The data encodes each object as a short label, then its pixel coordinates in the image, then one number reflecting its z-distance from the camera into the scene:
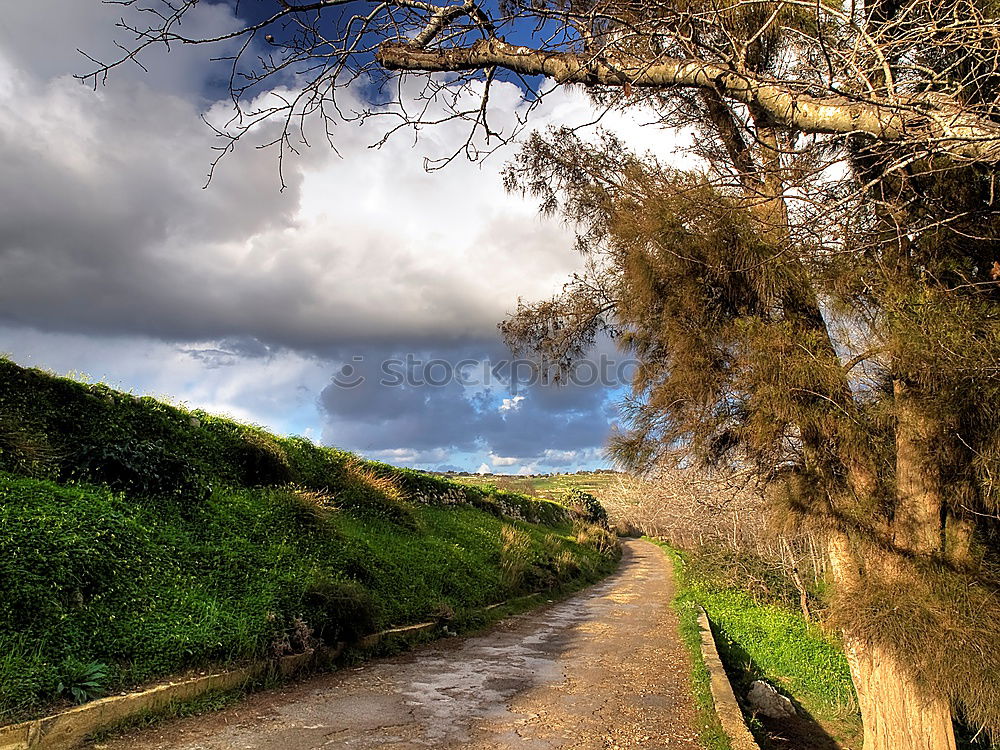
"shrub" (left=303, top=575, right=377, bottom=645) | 6.75
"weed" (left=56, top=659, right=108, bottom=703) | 4.32
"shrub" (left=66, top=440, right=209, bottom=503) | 6.97
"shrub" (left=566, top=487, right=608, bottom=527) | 36.03
